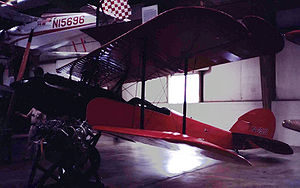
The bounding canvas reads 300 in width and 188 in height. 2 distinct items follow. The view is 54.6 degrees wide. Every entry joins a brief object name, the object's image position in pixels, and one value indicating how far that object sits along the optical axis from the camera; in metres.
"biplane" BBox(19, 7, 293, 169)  3.17
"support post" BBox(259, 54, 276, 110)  9.52
